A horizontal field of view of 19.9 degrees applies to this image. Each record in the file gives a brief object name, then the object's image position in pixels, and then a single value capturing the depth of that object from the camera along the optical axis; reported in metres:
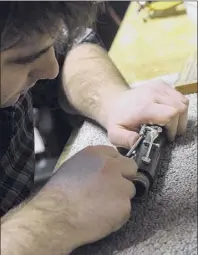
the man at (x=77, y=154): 0.56
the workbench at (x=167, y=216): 0.61
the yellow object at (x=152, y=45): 0.93
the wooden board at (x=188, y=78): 0.83
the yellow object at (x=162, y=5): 1.04
